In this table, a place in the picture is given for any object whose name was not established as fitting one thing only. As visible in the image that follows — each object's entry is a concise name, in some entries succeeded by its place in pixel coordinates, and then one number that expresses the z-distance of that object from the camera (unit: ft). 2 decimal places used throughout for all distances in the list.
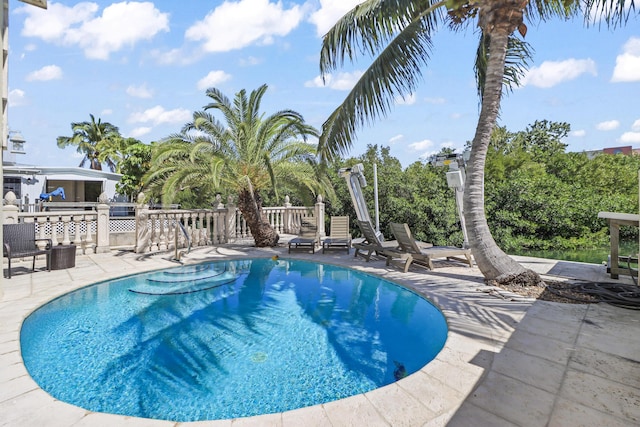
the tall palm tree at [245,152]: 36.37
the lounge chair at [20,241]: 24.45
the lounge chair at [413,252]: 26.30
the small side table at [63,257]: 27.43
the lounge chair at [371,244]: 30.40
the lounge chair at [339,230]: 39.50
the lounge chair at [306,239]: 37.50
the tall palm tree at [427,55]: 21.80
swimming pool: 11.21
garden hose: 17.37
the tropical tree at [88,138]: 112.89
